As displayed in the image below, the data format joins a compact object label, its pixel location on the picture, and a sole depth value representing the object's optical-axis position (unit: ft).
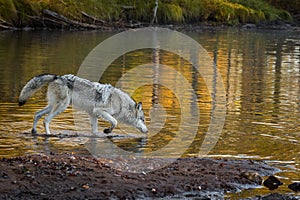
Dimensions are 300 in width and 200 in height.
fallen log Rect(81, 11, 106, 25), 167.02
